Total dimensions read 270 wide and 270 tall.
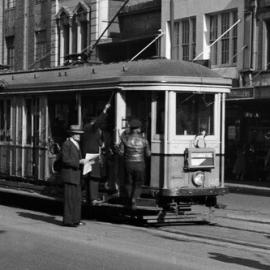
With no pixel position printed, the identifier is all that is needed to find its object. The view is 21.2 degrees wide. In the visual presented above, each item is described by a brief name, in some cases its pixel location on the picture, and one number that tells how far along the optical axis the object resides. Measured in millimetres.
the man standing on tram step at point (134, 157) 12727
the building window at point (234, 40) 26672
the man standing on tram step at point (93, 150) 13344
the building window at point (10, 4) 41656
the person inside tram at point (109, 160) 13320
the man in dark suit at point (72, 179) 12445
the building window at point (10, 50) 41578
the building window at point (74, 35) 35875
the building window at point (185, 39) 28703
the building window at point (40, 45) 38406
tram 13008
